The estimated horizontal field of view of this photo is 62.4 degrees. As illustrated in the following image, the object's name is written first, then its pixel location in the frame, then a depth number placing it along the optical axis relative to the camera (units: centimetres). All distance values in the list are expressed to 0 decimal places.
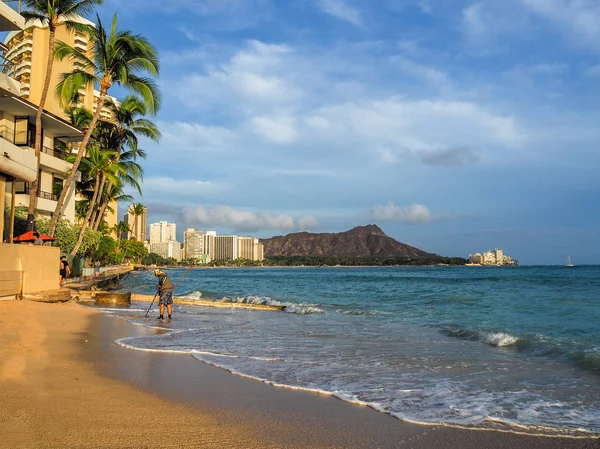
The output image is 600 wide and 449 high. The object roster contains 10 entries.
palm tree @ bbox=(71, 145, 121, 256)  2975
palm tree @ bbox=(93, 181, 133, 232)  3819
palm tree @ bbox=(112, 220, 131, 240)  8981
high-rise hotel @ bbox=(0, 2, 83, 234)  1979
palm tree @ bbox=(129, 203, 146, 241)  10244
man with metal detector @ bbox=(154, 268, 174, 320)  1416
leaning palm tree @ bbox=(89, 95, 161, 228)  3191
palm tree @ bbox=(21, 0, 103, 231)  2059
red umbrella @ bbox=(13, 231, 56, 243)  1928
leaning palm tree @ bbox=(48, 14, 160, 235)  2248
